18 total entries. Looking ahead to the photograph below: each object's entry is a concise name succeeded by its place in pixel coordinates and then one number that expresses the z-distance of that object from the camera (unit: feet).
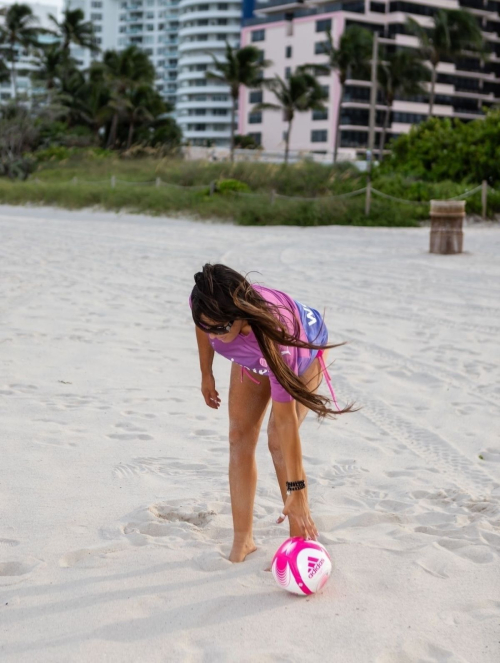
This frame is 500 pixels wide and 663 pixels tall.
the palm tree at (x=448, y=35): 174.70
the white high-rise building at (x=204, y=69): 305.12
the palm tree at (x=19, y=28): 199.41
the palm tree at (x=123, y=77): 168.96
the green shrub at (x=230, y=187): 78.12
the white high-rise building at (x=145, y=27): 367.45
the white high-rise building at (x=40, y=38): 389.60
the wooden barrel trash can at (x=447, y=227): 47.44
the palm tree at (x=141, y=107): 172.24
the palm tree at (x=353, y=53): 170.30
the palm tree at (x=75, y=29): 210.79
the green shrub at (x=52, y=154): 135.54
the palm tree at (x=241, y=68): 176.35
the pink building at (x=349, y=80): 227.40
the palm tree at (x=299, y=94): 170.91
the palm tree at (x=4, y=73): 201.55
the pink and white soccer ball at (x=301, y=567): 9.83
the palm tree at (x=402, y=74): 174.91
